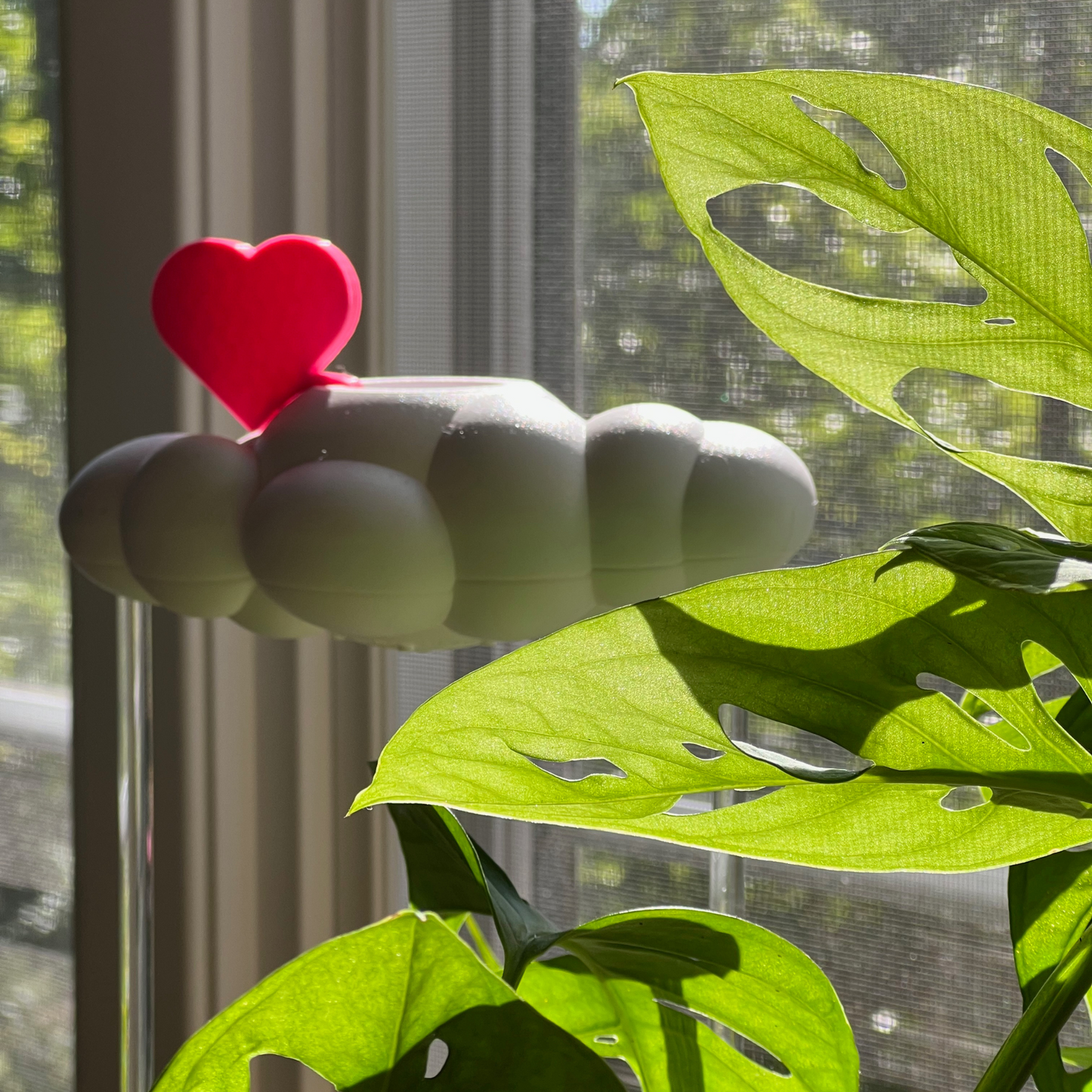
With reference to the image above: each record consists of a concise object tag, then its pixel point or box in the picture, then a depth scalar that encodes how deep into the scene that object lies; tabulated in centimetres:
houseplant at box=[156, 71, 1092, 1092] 33
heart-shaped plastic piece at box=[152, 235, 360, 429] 41
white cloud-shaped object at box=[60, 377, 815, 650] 38
